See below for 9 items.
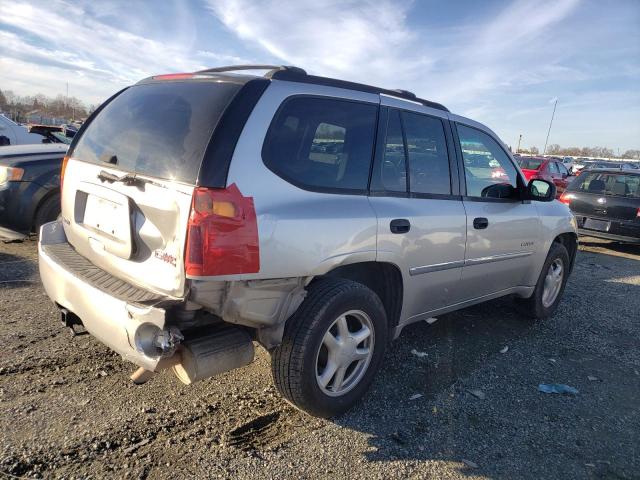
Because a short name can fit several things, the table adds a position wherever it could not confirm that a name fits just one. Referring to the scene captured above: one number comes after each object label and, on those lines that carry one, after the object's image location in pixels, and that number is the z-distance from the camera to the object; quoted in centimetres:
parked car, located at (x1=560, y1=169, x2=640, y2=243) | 871
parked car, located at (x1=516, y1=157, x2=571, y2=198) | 1530
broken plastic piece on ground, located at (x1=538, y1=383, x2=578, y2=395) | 349
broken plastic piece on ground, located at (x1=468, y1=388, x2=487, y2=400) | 331
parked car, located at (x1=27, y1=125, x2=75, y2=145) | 830
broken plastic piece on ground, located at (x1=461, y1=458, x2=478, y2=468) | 260
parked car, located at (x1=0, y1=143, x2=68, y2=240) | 532
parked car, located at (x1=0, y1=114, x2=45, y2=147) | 901
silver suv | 225
